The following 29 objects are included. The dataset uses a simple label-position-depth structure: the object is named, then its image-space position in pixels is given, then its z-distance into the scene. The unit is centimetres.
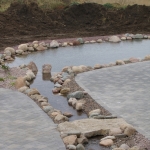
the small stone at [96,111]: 917
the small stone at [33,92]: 1059
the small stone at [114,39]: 1909
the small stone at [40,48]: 1731
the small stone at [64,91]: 1120
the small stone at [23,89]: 1097
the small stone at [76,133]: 768
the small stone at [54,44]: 1783
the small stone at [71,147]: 721
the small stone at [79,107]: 977
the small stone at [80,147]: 725
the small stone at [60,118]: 868
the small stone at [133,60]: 1440
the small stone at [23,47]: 1688
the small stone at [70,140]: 743
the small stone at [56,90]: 1135
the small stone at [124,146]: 724
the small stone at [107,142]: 755
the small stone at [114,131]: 785
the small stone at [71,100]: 1027
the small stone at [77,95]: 1050
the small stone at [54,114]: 893
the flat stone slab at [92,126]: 791
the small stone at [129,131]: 780
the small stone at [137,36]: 1984
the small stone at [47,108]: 927
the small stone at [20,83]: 1134
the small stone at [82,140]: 755
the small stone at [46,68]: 1352
